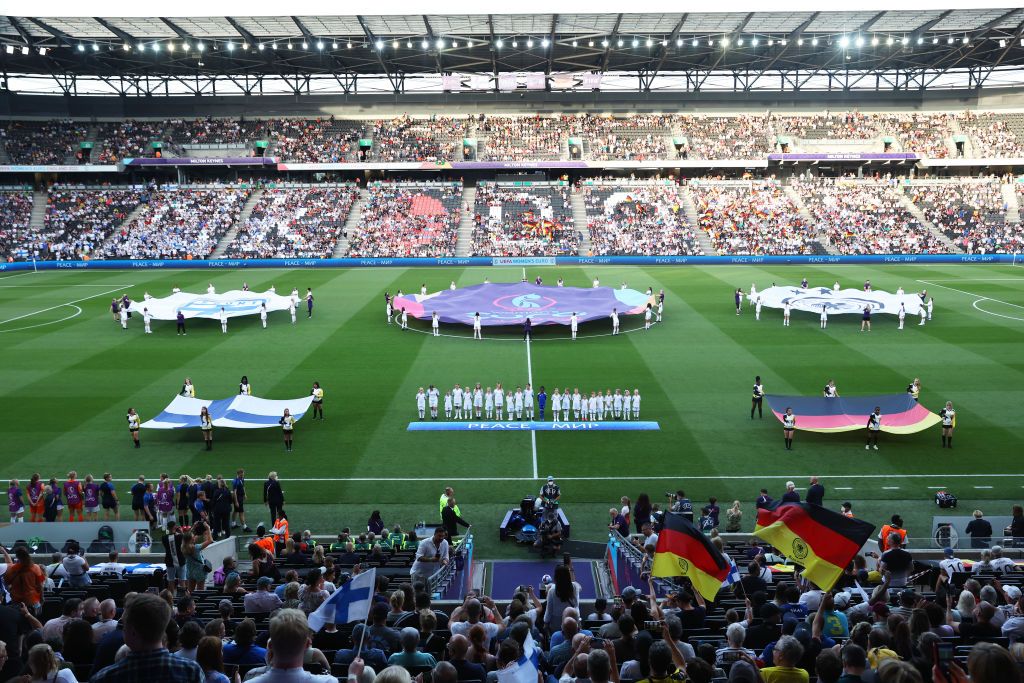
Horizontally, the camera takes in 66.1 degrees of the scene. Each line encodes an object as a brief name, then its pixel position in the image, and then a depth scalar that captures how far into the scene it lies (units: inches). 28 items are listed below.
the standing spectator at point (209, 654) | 217.2
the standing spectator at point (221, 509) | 666.8
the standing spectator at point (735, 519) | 646.5
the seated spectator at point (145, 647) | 168.9
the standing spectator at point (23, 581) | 385.4
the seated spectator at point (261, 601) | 369.4
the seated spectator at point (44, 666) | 222.1
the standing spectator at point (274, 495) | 681.6
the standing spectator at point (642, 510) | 631.2
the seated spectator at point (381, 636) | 299.4
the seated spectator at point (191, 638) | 248.5
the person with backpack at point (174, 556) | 484.4
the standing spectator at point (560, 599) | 360.8
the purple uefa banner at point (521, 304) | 1456.7
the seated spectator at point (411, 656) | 268.1
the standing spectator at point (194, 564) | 483.5
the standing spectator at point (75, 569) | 473.7
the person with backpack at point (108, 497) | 695.1
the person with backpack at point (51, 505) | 684.7
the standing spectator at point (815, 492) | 657.6
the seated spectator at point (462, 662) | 251.4
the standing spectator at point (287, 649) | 179.5
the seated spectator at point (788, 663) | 233.1
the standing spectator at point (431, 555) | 501.4
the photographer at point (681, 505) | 633.0
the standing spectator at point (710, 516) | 633.0
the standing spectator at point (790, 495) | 607.3
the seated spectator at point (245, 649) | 265.0
